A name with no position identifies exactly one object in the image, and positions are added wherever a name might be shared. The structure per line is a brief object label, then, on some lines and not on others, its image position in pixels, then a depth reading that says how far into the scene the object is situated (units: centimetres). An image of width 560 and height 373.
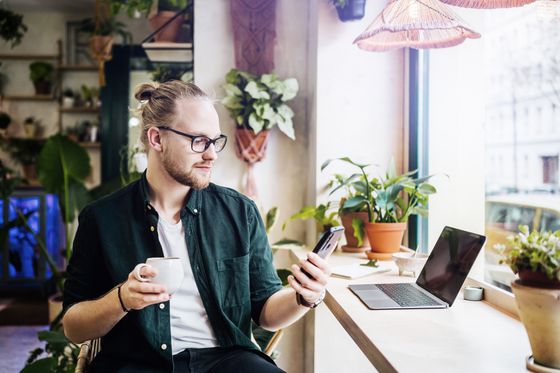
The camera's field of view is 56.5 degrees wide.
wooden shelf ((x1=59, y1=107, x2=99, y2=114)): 532
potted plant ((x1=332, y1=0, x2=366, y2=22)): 247
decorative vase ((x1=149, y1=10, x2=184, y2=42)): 295
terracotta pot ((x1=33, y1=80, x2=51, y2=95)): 533
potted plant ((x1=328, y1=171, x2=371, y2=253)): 237
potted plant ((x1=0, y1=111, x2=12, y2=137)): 520
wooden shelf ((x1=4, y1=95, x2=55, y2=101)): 534
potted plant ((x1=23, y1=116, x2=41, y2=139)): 530
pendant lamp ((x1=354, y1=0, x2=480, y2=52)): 167
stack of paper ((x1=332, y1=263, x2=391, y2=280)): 198
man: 146
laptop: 155
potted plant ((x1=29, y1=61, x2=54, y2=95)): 524
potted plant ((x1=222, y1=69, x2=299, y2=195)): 261
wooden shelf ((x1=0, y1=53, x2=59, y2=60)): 538
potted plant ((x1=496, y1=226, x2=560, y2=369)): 100
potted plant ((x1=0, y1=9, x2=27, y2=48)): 465
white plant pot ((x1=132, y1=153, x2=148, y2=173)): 263
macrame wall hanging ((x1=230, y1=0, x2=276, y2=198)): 272
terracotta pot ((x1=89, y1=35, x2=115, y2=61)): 380
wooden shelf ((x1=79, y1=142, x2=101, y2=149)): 528
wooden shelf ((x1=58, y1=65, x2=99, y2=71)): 536
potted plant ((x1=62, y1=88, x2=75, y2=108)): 536
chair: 155
